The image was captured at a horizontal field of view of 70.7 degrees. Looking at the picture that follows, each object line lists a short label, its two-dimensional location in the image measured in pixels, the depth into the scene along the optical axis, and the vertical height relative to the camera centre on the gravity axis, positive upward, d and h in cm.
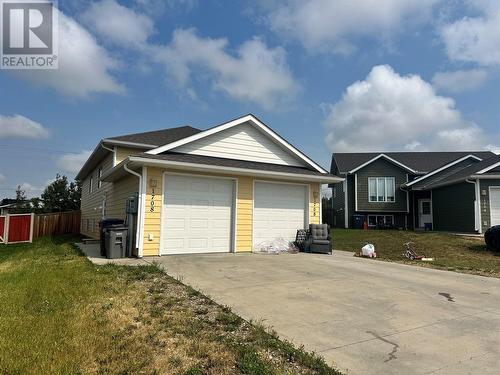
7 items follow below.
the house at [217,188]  1007 +81
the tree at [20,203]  3861 +74
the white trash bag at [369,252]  1213 -127
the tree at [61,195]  4072 +169
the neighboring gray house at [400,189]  2316 +198
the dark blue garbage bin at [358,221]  2708 -46
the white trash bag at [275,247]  1195 -115
